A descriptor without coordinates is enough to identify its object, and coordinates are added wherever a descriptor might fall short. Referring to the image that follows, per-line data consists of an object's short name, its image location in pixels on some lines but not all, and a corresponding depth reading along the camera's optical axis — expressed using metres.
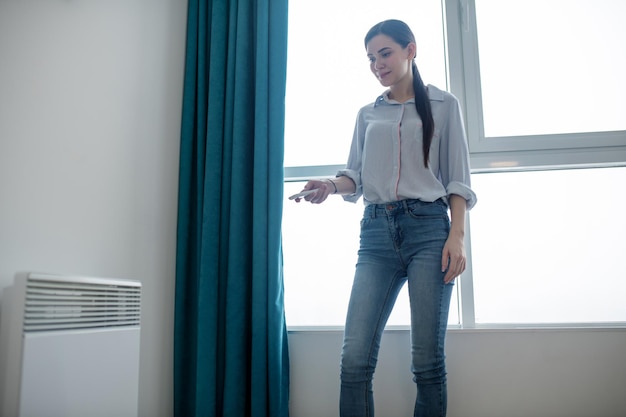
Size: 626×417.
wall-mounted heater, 1.07
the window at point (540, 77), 1.96
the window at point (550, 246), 1.90
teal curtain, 1.80
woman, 1.34
